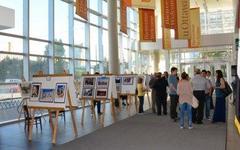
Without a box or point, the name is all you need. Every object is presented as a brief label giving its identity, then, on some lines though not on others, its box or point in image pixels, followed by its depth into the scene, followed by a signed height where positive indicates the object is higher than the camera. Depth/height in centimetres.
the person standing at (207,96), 737 -72
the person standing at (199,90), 709 -48
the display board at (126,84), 1010 -43
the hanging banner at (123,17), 1006 +229
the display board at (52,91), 569 -40
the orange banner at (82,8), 667 +178
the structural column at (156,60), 2259 +120
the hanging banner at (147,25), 1058 +206
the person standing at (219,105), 719 -94
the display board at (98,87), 758 -42
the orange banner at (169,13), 908 +221
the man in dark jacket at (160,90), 850 -57
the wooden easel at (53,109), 566 -81
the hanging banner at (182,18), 938 +212
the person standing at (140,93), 947 -75
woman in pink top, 640 -59
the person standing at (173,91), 763 -55
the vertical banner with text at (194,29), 1235 +231
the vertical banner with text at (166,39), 1351 +186
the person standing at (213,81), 774 -31
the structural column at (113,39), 1192 +165
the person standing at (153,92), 884 -67
